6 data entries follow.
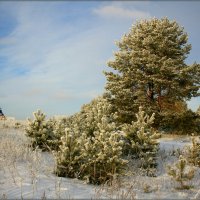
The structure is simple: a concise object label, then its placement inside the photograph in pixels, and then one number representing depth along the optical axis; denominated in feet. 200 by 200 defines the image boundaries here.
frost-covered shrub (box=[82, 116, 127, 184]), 27.76
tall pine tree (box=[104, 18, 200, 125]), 79.15
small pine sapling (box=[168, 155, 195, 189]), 27.30
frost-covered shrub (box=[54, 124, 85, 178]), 28.09
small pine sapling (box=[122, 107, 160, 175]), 34.01
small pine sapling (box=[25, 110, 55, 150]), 36.83
